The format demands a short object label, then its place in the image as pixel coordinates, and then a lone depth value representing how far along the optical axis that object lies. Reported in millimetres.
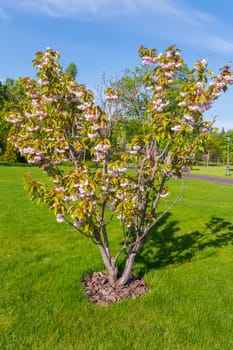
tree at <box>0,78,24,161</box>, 26586
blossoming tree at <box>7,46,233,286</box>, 3305
